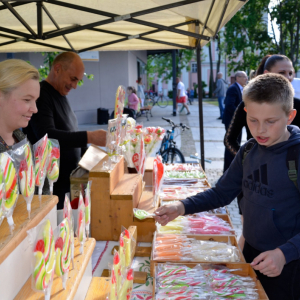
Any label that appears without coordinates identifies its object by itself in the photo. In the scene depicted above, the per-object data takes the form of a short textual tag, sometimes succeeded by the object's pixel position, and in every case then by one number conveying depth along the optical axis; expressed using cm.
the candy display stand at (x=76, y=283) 120
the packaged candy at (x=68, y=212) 141
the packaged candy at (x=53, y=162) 164
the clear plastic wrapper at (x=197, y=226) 229
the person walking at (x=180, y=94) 1888
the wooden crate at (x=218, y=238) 217
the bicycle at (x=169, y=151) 704
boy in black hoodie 166
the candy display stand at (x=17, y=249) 106
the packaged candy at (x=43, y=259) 104
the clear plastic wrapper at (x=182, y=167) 391
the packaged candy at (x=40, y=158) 149
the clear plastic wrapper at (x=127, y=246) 150
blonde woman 179
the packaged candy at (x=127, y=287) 135
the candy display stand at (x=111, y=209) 230
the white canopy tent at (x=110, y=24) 313
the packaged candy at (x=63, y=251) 118
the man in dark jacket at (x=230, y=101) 621
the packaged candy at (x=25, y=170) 128
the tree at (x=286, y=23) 1537
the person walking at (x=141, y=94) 1960
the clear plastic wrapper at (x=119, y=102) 278
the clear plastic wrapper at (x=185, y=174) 363
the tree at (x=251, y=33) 1709
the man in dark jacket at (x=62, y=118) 289
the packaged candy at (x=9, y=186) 112
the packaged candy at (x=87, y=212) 171
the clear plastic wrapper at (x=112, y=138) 247
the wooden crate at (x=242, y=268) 177
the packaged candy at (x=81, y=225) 154
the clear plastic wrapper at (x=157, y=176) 262
